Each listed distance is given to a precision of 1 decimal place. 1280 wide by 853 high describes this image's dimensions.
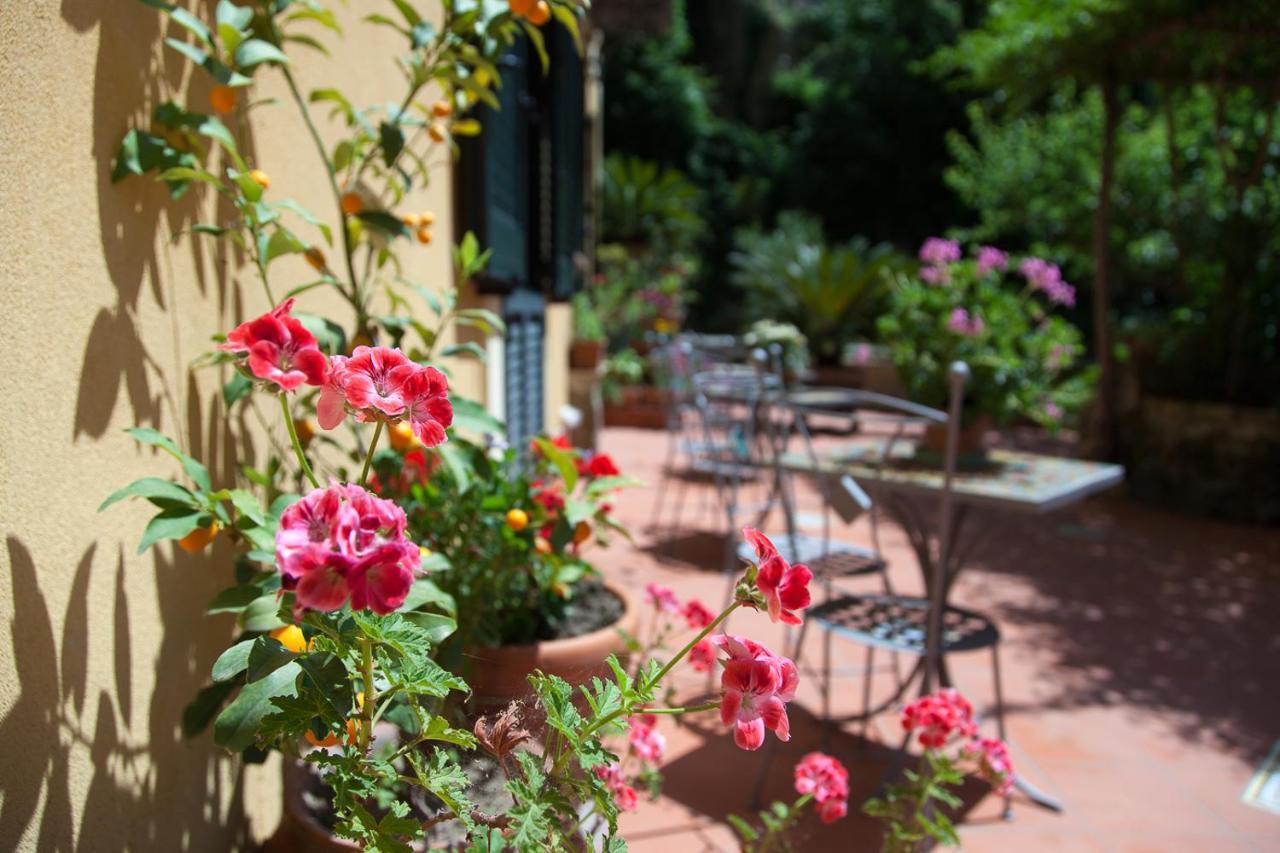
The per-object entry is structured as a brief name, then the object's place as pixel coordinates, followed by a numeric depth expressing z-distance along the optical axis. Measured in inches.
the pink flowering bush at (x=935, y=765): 58.5
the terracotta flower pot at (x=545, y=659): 34.8
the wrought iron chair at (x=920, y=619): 85.0
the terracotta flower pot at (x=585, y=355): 277.3
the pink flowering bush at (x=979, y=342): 110.9
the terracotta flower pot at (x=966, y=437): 112.9
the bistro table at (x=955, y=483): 90.4
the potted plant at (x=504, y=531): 65.1
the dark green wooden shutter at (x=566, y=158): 161.5
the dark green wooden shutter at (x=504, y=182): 109.7
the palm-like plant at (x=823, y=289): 363.9
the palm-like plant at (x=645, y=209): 402.9
